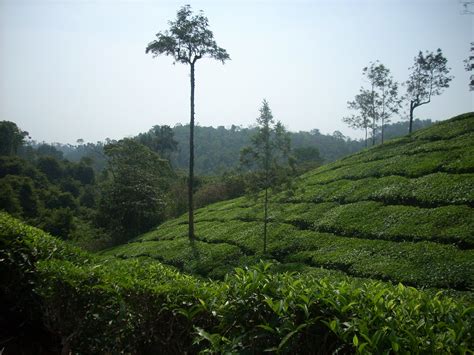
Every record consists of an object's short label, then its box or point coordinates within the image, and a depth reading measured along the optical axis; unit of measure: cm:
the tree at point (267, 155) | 2092
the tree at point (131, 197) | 4347
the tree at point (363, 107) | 5934
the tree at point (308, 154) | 8094
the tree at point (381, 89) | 5559
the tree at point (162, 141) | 8588
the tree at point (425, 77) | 4834
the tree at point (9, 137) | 8056
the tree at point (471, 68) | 3959
